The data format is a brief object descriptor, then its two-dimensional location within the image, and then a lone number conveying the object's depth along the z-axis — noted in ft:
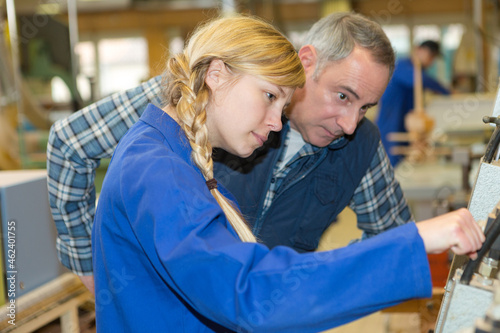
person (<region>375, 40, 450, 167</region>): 13.89
